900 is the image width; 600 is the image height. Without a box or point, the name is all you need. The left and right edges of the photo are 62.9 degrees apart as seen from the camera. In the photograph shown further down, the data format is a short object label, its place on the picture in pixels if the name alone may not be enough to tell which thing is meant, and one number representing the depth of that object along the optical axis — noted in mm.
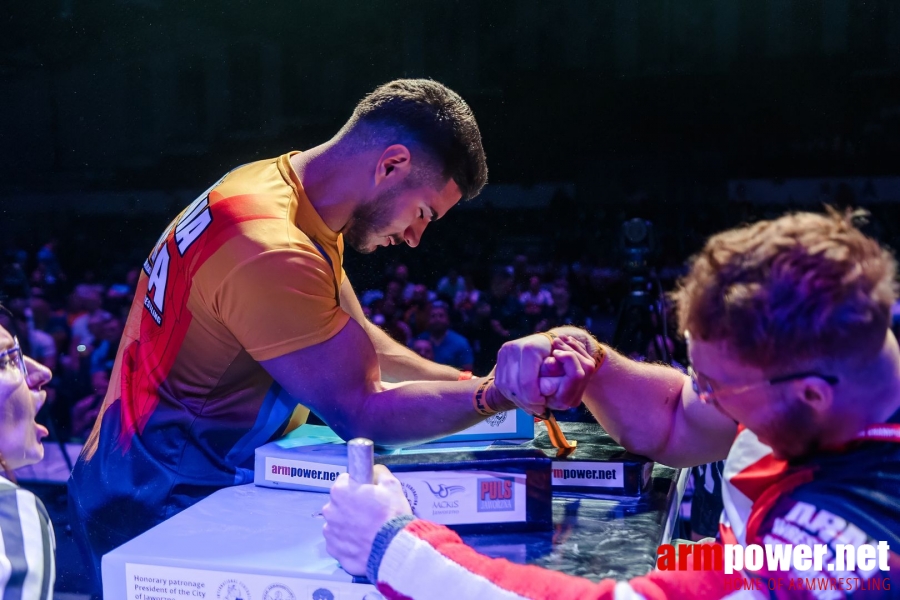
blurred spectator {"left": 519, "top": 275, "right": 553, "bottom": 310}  4910
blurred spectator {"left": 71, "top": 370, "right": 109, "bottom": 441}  4523
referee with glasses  751
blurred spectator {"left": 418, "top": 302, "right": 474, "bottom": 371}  4633
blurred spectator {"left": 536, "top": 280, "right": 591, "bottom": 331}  4832
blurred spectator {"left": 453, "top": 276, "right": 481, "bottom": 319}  5051
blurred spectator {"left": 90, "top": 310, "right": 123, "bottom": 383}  4785
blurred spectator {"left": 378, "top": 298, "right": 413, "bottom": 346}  4838
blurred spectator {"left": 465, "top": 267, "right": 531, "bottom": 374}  4891
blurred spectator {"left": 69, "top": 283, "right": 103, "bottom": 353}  4906
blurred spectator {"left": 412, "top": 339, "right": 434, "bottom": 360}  4582
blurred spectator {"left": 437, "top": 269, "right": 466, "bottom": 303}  5131
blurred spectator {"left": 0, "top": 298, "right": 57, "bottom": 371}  4727
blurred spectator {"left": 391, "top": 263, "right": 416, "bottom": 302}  5055
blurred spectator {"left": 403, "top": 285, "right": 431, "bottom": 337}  4824
